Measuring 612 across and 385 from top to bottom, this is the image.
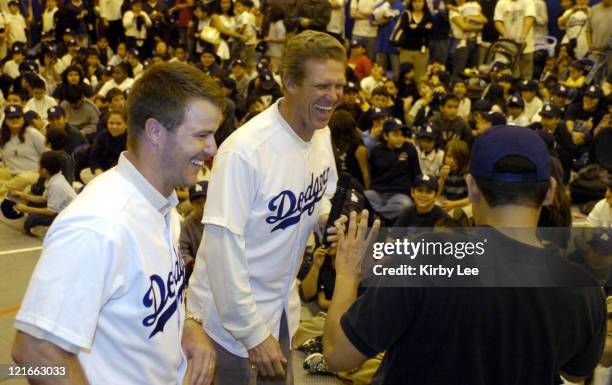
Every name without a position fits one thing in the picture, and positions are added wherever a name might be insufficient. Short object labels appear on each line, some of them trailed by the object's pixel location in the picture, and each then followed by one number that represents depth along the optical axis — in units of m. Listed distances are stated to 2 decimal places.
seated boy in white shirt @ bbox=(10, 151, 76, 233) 8.24
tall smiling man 3.06
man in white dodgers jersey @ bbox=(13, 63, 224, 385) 1.98
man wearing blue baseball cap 2.12
